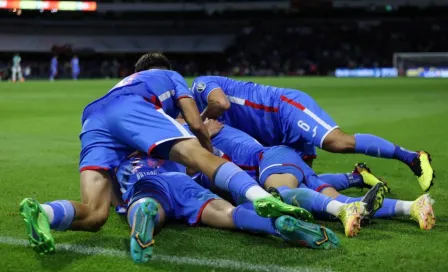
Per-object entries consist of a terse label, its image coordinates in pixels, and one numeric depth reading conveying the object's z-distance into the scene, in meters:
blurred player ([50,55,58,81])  45.56
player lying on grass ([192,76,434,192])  6.11
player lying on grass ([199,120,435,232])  4.94
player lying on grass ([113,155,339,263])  4.02
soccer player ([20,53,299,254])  4.16
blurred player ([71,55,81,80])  46.59
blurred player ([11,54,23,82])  41.01
